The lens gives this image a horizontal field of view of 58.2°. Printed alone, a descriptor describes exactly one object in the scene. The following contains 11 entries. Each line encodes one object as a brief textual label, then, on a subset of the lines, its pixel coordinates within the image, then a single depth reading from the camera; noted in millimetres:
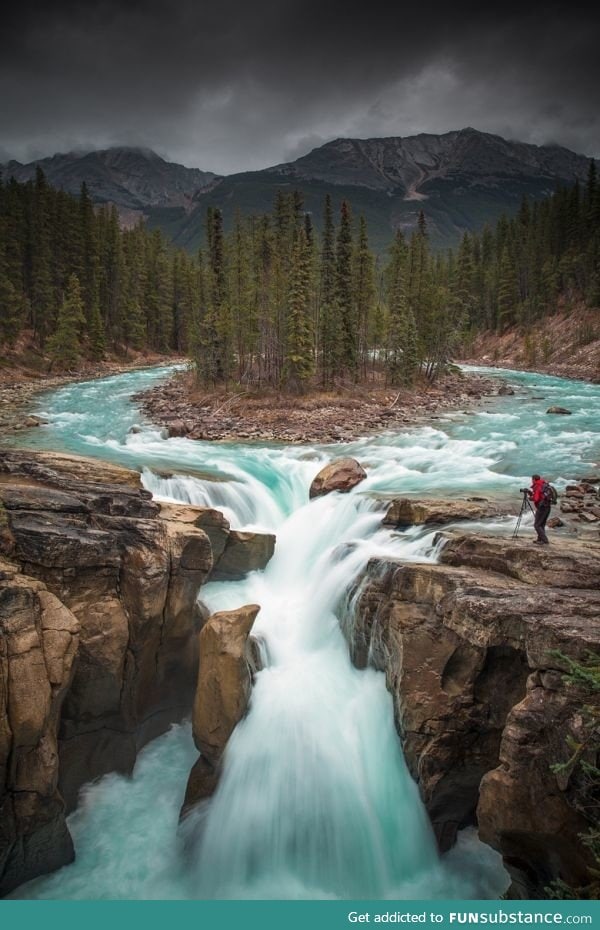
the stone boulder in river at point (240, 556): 16047
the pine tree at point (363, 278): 48125
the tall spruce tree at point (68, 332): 53097
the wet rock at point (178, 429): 31297
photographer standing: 12070
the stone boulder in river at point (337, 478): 20562
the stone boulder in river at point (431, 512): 15445
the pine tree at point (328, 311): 44594
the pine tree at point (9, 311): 49781
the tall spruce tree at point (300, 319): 40031
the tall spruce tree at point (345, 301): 44588
